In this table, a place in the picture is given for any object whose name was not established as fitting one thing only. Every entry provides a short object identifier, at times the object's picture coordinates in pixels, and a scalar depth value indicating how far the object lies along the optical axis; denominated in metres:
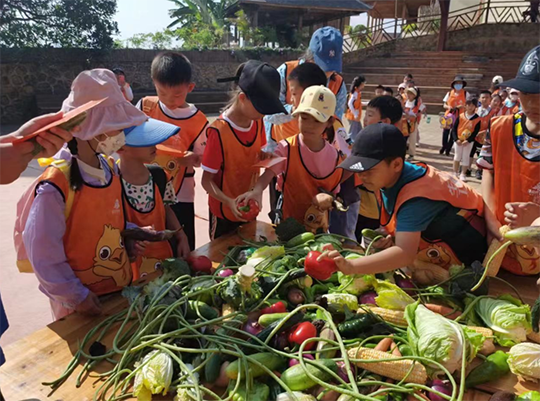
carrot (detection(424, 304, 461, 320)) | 1.76
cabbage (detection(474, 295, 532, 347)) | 1.60
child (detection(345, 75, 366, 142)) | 9.41
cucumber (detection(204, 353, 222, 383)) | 1.41
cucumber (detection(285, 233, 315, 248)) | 2.25
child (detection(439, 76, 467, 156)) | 9.98
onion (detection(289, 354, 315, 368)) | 1.44
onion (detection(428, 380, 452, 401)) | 1.31
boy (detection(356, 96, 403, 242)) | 3.42
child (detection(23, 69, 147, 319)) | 1.71
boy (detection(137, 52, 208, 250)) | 2.87
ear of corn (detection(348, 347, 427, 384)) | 1.37
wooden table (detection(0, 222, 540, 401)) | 1.38
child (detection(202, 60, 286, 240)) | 2.48
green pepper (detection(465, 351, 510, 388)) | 1.41
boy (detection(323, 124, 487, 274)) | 1.89
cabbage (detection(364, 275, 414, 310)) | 1.73
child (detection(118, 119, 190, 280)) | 2.10
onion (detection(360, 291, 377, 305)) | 1.81
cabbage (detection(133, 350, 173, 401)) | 1.33
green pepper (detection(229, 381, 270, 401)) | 1.30
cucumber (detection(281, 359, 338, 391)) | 1.34
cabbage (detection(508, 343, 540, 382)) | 1.41
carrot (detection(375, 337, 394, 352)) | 1.50
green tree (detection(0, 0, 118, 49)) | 13.48
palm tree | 25.10
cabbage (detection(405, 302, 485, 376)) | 1.39
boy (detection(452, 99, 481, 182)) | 7.79
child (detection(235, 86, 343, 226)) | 2.62
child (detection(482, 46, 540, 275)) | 2.04
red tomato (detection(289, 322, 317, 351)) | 1.51
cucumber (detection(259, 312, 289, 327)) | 1.60
